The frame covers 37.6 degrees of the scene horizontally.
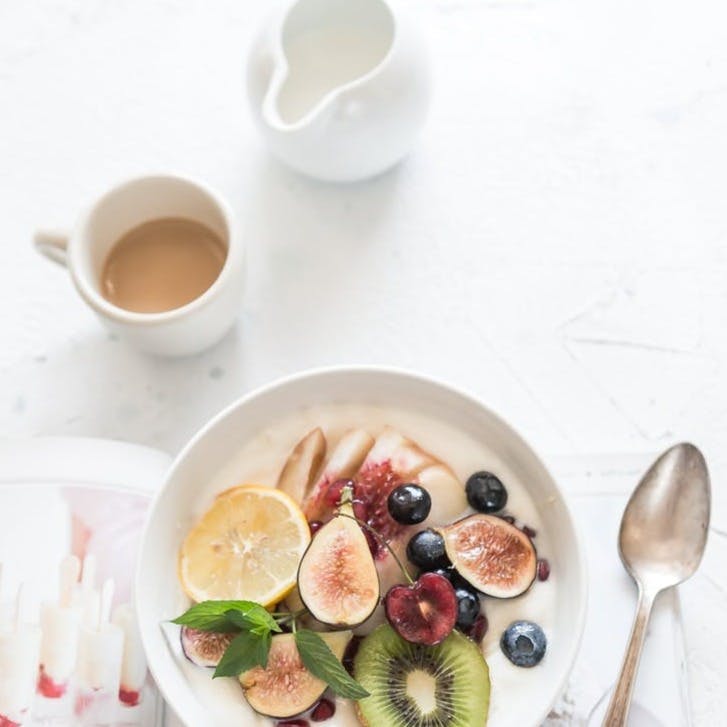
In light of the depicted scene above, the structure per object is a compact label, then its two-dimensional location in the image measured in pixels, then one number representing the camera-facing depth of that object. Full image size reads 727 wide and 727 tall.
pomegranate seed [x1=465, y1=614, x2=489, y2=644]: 1.06
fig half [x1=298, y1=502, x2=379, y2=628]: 1.03
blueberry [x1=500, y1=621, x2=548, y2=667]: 1.05
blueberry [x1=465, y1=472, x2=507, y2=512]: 1.10
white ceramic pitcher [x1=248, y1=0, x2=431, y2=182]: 1.20
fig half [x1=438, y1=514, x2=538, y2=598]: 1.06
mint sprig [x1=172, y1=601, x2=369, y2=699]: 1.00
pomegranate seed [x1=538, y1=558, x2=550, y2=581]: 1.09
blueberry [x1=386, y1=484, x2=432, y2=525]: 1.06
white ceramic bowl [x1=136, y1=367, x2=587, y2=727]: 1.03
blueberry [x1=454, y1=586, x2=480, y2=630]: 1.05
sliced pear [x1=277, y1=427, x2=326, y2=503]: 1.12
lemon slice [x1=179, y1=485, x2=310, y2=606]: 1.07
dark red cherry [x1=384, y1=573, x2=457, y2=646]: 1.02
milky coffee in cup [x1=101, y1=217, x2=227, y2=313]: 1.25
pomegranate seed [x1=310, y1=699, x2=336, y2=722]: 1.04
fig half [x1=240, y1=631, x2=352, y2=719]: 1.03
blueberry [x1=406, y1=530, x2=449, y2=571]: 1.05
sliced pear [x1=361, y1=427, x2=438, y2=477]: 1.12
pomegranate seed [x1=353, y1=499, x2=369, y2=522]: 1.10
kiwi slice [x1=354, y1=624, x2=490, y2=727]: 1.03
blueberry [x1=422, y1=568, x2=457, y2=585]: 1.06
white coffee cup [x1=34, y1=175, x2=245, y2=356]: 1.17
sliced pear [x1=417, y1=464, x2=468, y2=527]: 1.10
